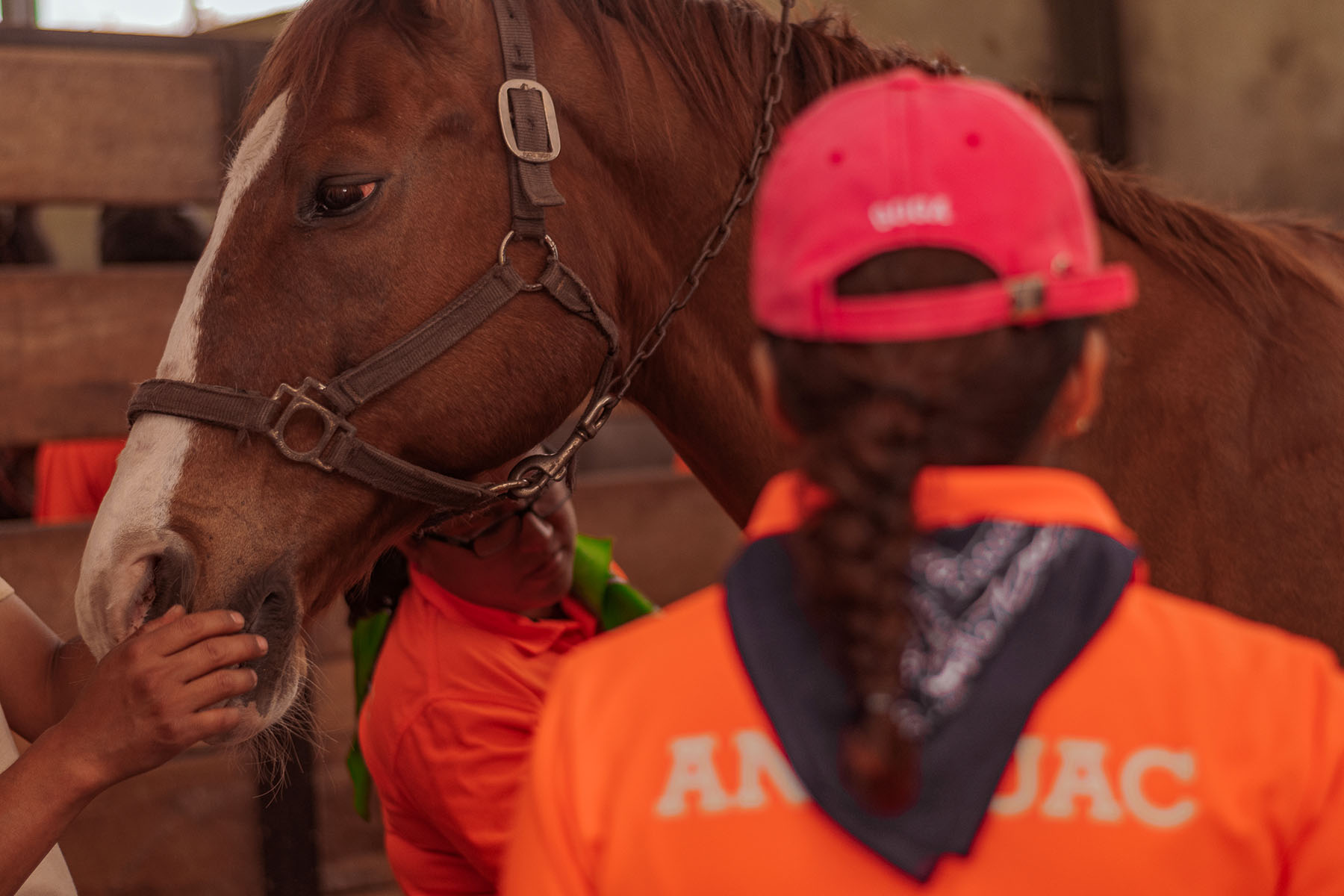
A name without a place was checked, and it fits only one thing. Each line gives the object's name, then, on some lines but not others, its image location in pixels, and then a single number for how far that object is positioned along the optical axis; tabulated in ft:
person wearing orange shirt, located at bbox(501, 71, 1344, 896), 7.61
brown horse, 10.14
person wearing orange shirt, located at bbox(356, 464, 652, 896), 10.80
